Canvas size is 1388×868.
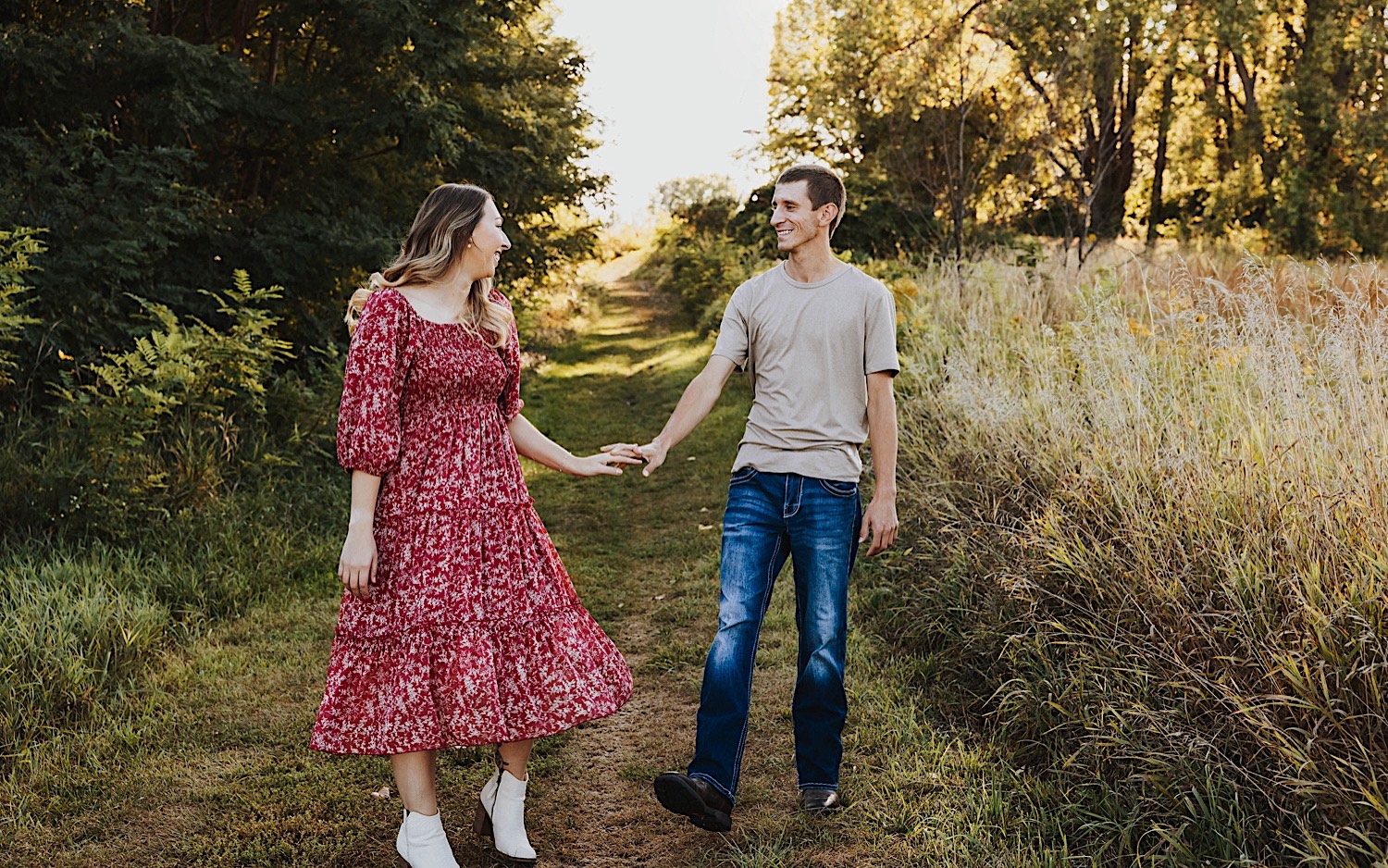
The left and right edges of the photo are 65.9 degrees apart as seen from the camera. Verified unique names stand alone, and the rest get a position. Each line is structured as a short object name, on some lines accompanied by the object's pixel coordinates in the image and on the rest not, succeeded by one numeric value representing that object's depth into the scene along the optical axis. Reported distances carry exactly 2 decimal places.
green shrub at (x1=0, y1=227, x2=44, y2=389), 6.01
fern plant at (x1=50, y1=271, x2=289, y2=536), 6.15
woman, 3.10
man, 3.55
